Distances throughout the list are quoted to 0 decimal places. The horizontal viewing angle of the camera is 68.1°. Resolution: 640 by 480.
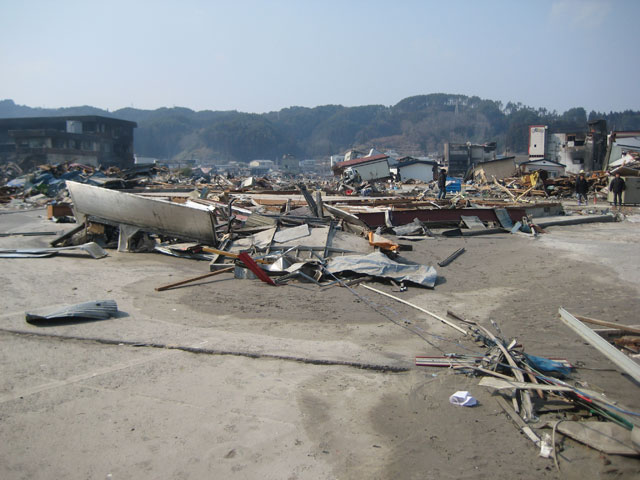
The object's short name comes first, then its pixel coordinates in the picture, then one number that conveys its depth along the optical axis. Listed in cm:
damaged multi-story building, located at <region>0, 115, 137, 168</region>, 4706
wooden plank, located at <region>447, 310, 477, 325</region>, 558
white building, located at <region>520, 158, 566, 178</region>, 3466
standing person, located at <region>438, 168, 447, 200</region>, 1972
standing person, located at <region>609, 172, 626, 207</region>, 1950
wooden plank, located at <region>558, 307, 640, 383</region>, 381
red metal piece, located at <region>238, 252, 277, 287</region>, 778
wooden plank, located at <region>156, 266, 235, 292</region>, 721
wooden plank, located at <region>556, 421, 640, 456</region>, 308
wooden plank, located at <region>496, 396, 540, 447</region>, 328
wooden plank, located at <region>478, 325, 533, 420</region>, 357
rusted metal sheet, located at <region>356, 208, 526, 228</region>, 1352
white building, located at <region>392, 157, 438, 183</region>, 4150
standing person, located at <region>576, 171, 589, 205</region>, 2075
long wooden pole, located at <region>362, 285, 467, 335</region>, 557
